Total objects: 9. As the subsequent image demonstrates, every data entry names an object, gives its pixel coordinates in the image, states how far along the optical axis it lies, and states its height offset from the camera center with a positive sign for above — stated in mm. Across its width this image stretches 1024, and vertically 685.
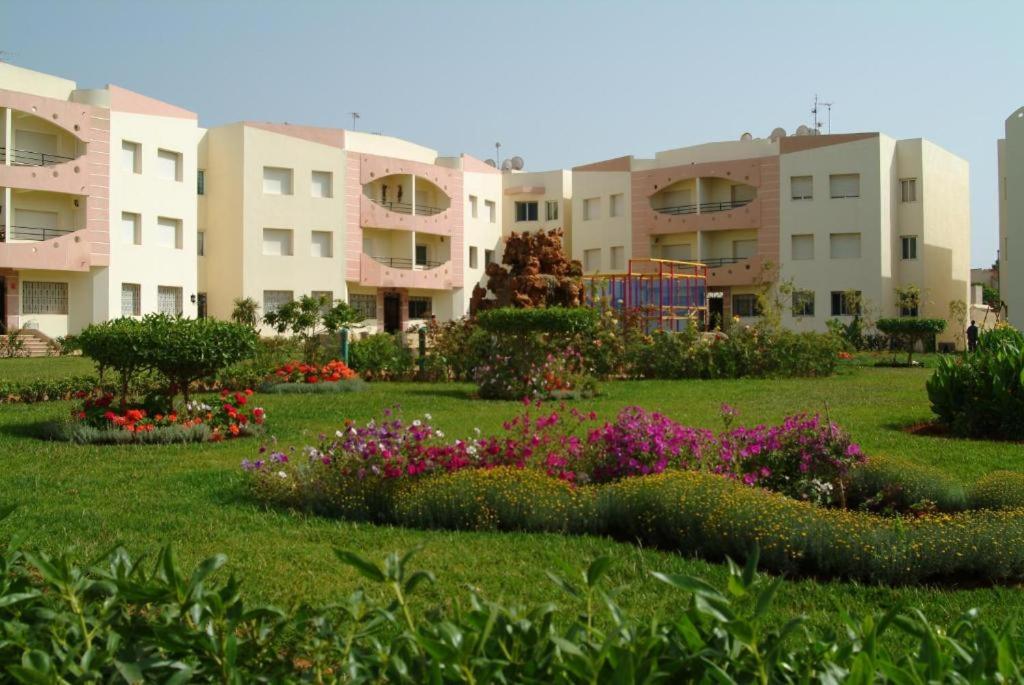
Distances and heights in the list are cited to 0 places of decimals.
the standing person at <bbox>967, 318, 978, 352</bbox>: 34875 +67
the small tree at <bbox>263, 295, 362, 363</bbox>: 25984 +515
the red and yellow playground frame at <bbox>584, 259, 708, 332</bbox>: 33531 +1564
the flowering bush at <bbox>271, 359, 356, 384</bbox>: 20156 -749
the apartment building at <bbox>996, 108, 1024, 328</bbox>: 39125 +4694
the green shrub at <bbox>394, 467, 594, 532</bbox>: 7141 -1220
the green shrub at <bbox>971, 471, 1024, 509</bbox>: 7254 -1156
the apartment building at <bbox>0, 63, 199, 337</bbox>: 37000 +5173
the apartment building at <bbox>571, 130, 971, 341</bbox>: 46375 +5628
